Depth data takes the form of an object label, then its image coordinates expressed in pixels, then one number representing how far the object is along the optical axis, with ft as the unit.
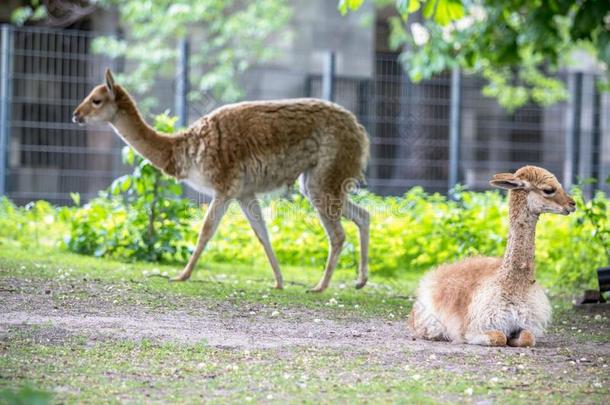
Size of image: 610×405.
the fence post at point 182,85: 38.47
